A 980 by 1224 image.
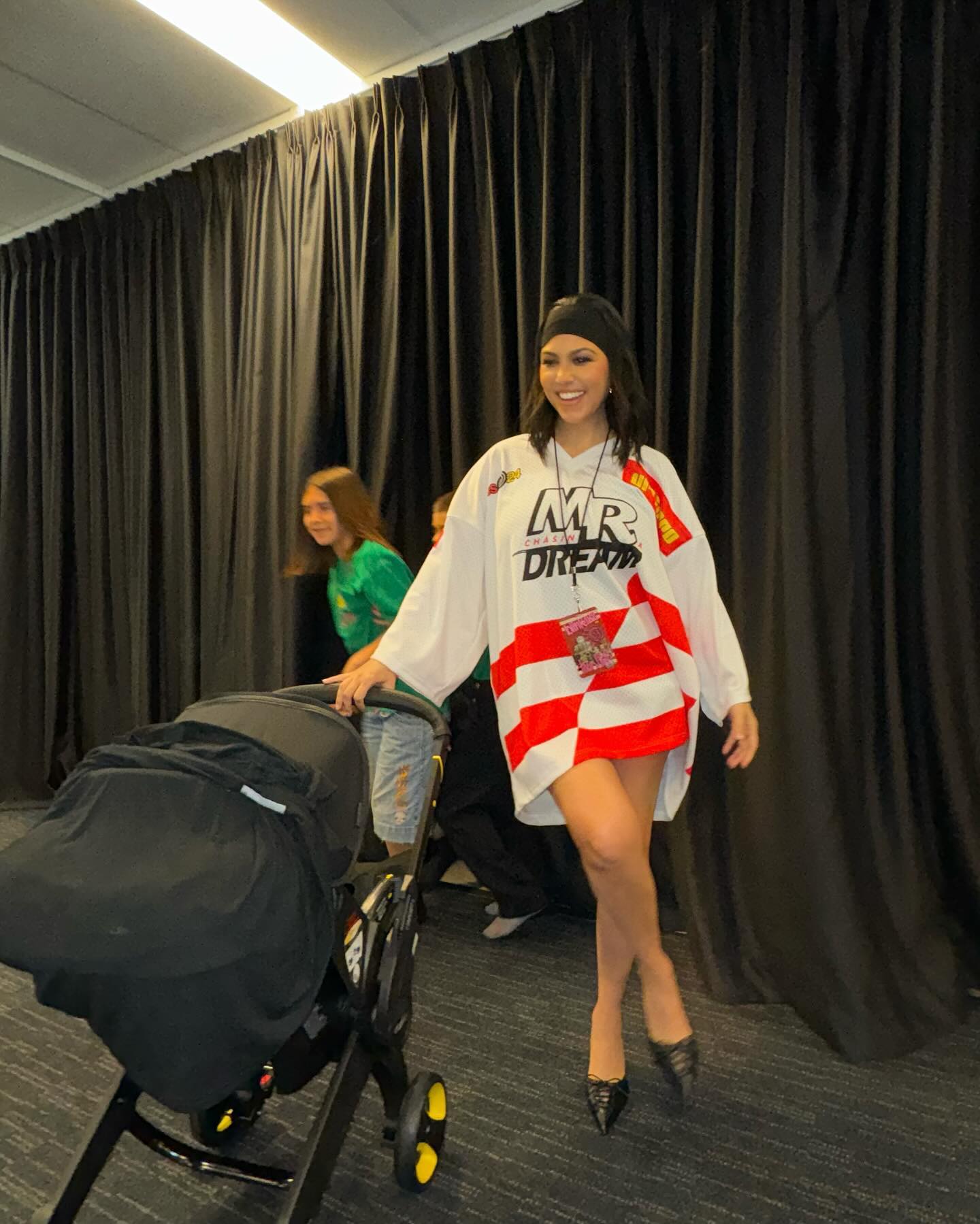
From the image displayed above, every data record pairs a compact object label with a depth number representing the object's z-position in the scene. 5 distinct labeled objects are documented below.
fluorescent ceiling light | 2.70
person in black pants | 2.54
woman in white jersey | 1.64
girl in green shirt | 2.44
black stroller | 1.24
